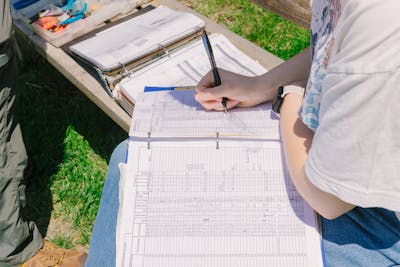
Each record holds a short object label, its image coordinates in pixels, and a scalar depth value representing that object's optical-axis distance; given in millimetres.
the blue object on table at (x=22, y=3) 2098
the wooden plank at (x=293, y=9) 2207
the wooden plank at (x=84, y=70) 1721
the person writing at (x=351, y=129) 807
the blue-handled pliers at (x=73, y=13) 2049
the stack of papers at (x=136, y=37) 1780
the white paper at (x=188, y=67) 1694
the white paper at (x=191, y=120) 1316
